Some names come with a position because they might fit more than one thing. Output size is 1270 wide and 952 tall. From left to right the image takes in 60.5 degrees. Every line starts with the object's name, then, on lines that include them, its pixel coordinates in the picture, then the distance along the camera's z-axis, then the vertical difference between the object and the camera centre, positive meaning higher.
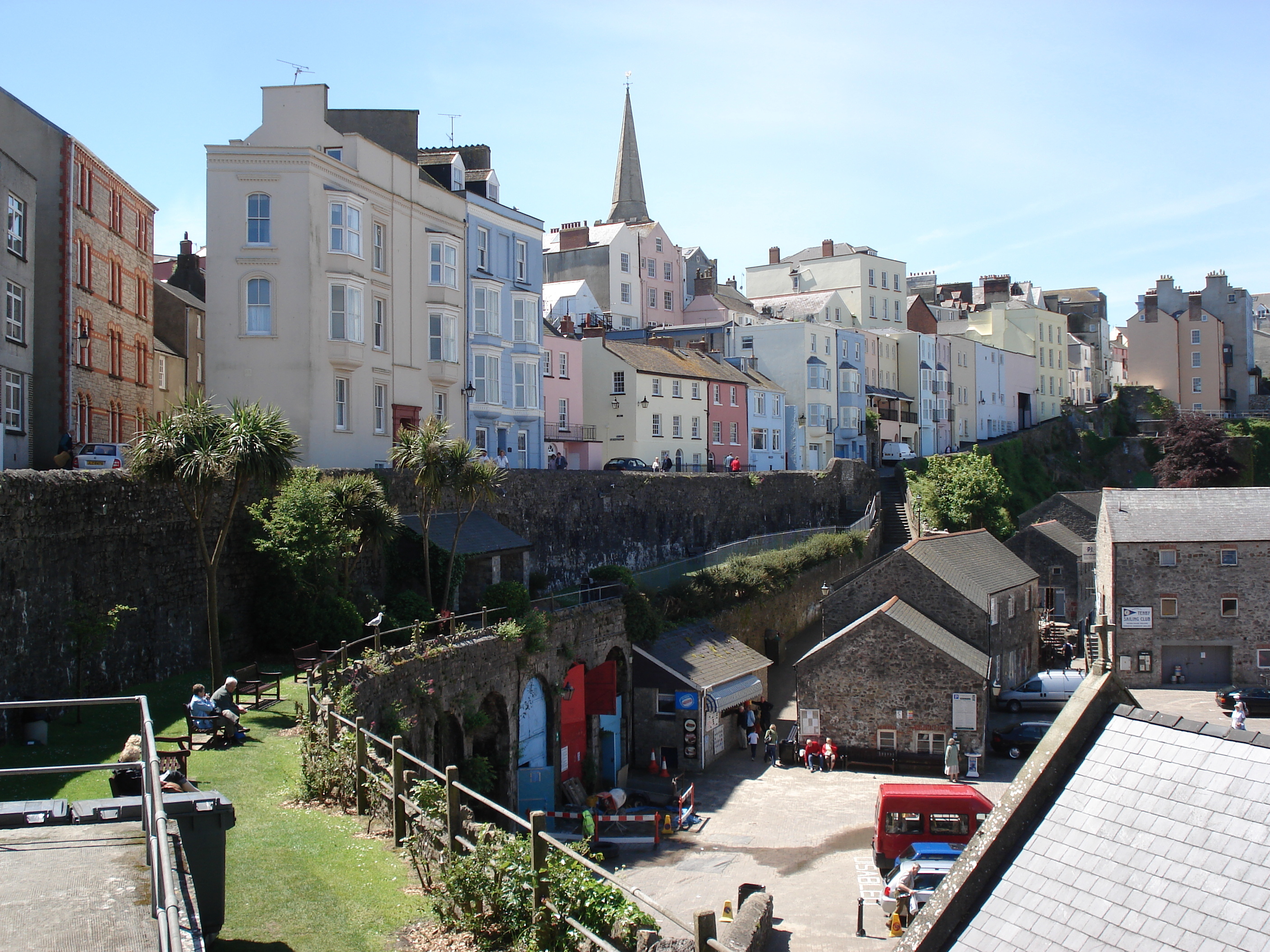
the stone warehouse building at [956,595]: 34.25 -3.40
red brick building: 30.88 +5.84
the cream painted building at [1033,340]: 89.94 +12.59
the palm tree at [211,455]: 17.98 +0.64
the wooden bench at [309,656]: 19.56 -3.11
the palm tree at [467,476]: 25.66 +0.40
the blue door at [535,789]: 25.64 -7.08
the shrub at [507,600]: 26.08 -2.60
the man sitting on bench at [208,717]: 15.41 -3.17
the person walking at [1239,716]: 30.92 -6.55
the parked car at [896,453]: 67.38 +2.36
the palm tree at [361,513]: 23.92 -0.46
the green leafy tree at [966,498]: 52.69 -0.38
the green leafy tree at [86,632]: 17.64 -2.25
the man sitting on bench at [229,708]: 15.63 -3.18
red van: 21.97 -6.71
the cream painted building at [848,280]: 79.62 +16.03
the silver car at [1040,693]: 35.81 -6.73
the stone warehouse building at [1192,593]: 39.97 -3.85
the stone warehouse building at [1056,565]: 50.38 -3.52
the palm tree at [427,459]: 25.33 +0.78
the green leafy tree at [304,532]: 22.03 -0.80
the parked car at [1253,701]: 35.38 -6.92
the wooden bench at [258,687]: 18.22 -3.35
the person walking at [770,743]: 31.72 -7.43
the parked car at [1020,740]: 31.19 -7.22
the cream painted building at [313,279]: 31.78 +6.45
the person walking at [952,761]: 29.44 -7.35
